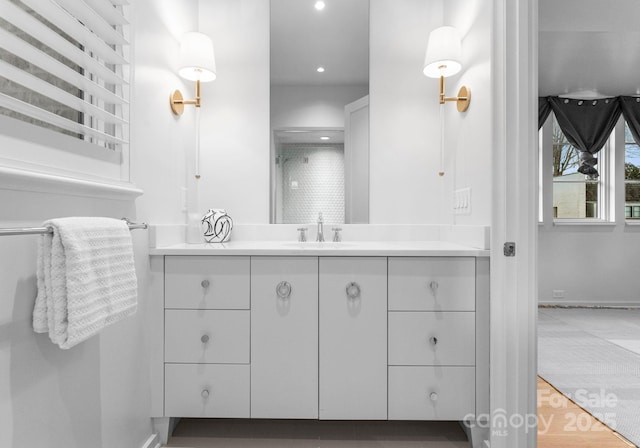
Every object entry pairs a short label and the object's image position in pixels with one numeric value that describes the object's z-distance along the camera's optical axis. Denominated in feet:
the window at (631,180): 14.29
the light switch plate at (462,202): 5.64
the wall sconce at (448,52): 5.82
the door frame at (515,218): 4.28
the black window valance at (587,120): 13.56
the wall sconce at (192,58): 5.86
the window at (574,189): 14.33
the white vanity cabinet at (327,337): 4.89
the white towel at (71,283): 2.89
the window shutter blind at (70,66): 2.81
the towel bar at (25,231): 2.48
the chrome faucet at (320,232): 6.49
